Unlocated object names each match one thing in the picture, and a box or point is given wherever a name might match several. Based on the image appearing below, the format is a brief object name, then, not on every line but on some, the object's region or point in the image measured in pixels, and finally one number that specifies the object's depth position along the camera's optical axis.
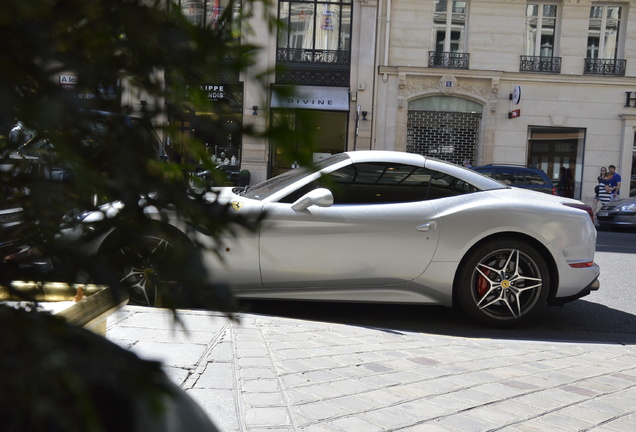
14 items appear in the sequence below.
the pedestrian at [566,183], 26.31
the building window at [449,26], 26.34
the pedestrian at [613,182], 21.80
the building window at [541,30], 26.31
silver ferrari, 5.79
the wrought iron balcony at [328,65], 25.58
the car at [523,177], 16.83
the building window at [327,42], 25.50
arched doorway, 26.27
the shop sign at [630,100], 26.14
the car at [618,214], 17.81
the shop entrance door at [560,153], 26.50
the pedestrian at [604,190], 21.52
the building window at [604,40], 26.11
